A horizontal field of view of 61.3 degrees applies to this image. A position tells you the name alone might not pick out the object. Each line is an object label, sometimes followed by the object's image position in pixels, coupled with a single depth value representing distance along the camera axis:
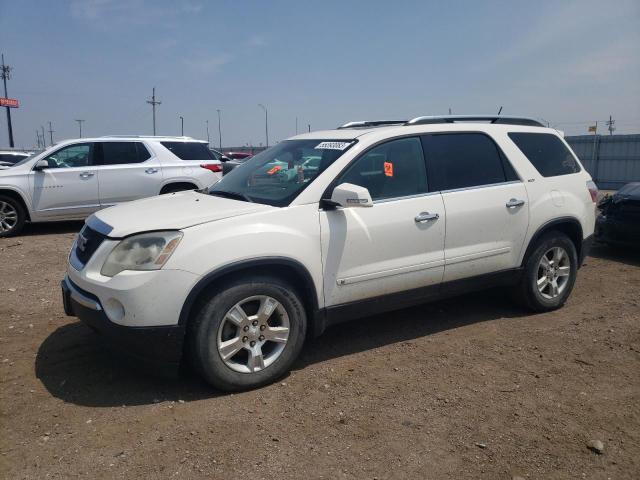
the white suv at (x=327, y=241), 3.37
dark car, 7.42
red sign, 54.75
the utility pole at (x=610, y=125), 23.75
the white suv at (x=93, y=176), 9.30
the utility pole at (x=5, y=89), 52.88
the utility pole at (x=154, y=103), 62.56
